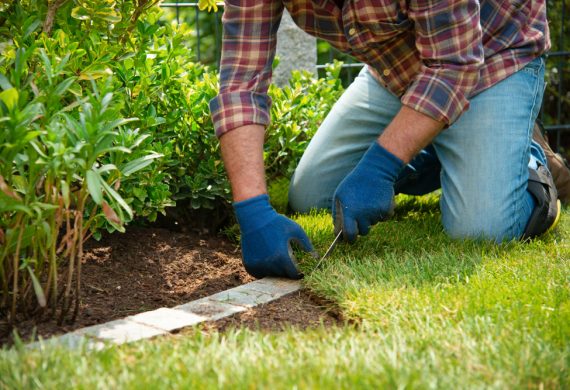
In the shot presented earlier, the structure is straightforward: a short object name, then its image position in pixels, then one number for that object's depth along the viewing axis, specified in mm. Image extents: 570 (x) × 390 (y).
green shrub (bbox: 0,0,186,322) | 1949
